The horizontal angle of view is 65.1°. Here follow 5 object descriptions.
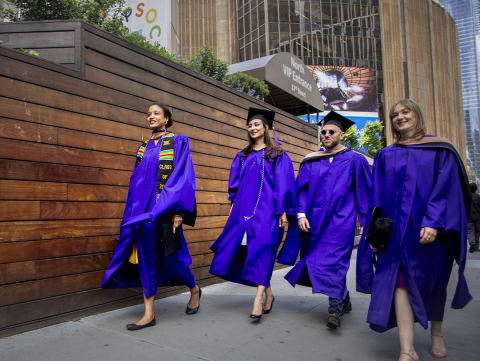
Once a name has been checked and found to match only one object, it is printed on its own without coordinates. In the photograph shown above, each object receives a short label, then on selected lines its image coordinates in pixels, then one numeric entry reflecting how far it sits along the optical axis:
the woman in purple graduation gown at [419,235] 2.40
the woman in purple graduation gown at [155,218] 3.11
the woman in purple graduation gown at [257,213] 3.50
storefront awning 8.45
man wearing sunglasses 3.35
